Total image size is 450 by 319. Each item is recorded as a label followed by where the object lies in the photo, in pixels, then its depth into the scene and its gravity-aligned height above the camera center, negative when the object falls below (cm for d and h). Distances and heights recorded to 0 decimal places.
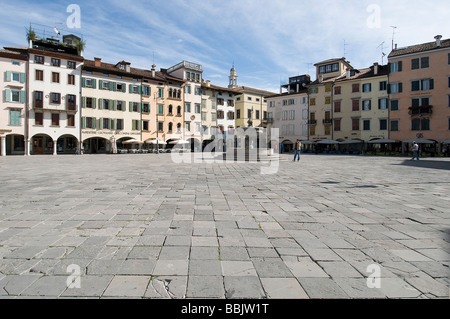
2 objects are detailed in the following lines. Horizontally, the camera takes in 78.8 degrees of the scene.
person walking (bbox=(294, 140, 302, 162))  2069 +77
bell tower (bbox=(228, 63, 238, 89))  7494 +2196
